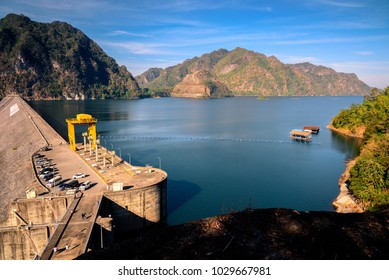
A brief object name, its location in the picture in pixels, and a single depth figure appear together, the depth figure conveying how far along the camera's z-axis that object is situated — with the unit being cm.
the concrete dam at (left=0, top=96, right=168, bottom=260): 3095
